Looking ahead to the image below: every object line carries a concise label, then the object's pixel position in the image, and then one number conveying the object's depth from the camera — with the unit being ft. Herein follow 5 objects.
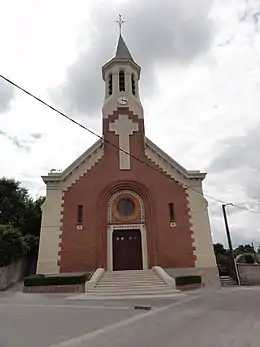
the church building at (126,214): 70.18
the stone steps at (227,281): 74.89
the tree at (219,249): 118.81
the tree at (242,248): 164.25
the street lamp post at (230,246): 76.19
